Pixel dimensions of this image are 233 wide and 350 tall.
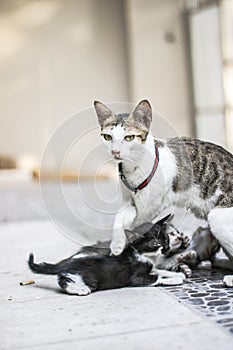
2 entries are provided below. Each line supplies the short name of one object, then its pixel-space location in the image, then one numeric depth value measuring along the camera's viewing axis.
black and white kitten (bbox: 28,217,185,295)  2.90
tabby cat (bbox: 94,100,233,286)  2.81
